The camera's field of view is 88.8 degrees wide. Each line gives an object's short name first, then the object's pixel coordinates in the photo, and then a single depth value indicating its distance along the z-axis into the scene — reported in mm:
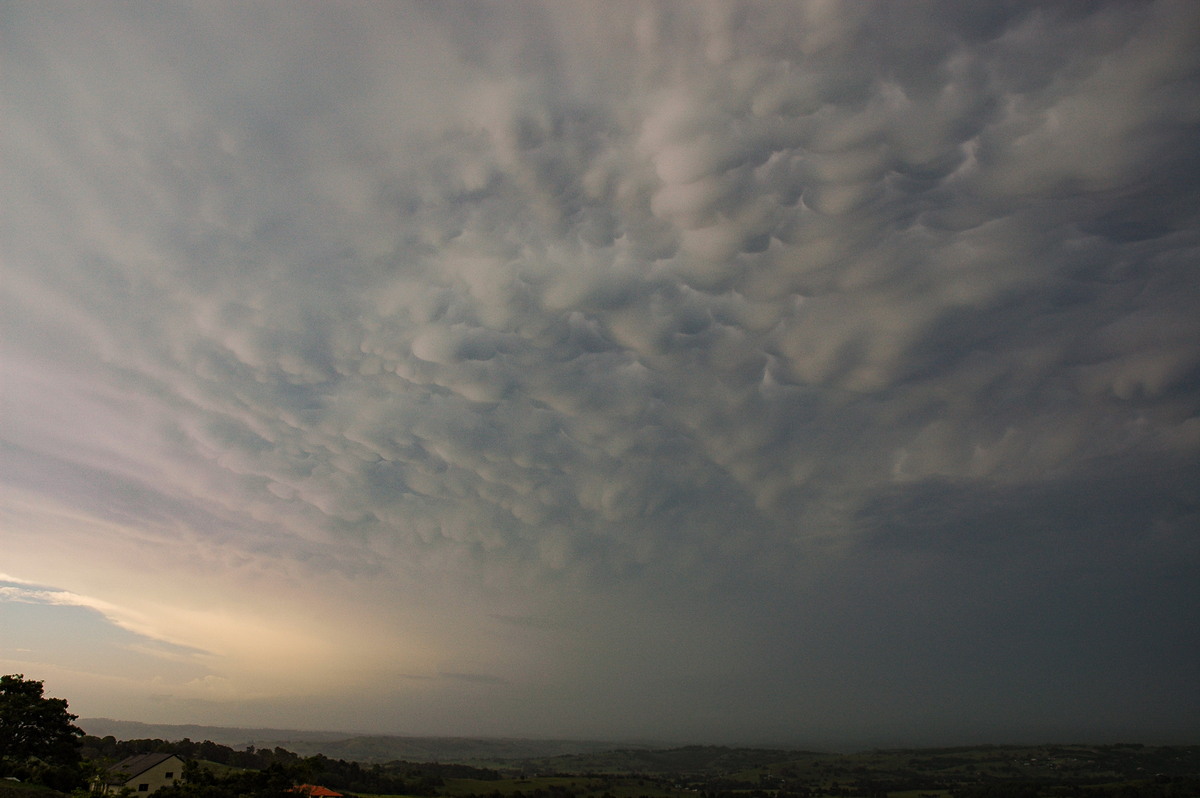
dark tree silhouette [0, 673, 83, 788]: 64938
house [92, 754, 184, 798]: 97000
